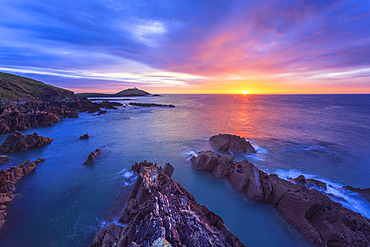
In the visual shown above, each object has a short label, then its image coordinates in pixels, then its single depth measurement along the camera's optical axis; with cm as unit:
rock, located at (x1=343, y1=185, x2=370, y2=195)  1332
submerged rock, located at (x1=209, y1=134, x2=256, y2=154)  2307
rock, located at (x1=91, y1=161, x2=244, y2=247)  551
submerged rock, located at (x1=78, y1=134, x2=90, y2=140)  2897
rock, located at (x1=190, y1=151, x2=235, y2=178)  1584
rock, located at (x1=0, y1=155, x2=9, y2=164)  1759
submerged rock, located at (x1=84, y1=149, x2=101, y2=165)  1895
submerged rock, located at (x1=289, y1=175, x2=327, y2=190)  1409
